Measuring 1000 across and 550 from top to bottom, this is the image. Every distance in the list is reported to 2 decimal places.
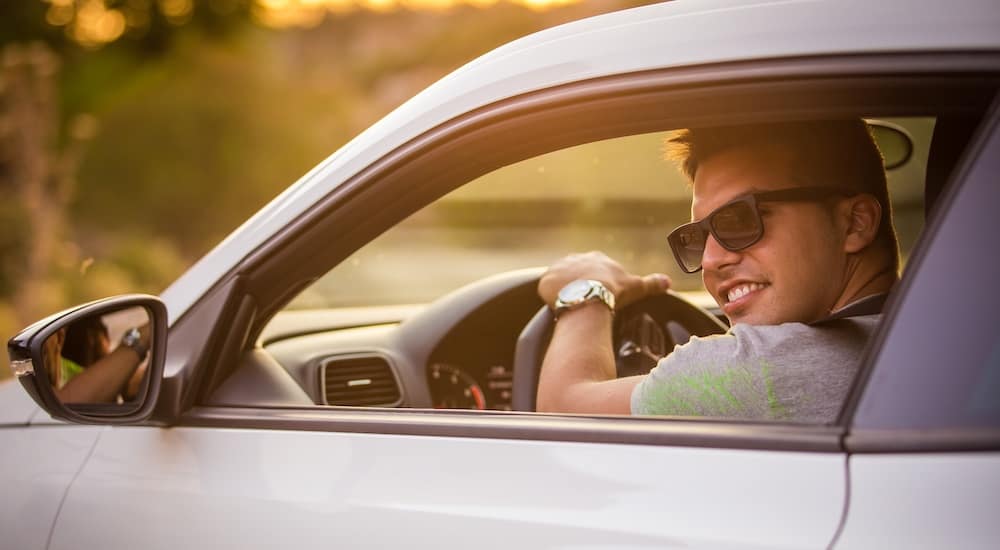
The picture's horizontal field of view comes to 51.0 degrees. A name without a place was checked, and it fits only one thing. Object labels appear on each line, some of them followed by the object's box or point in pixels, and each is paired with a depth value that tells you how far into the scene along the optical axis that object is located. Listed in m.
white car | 1.39
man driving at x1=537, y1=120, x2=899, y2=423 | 1.78
